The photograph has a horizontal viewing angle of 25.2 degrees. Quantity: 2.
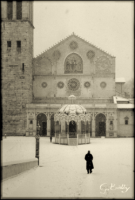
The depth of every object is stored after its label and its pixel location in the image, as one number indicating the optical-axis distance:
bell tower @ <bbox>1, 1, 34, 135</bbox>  45.56
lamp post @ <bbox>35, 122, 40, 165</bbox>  22.32
